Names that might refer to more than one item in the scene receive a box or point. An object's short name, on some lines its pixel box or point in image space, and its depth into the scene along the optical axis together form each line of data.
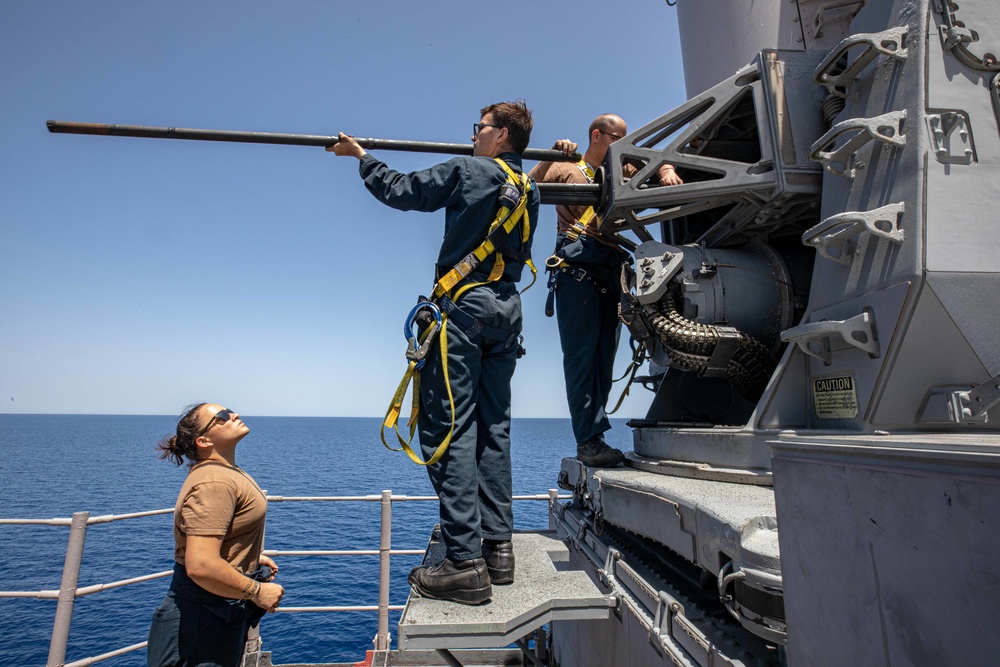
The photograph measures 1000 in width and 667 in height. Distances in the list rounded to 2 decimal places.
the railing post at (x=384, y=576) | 5.28
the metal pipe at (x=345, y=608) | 5.11
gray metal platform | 2.25
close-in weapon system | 1.02
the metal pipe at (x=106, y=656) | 3.80
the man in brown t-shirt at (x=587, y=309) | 4.11
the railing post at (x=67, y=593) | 3.68
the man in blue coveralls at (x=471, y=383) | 2.53
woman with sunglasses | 2.30
